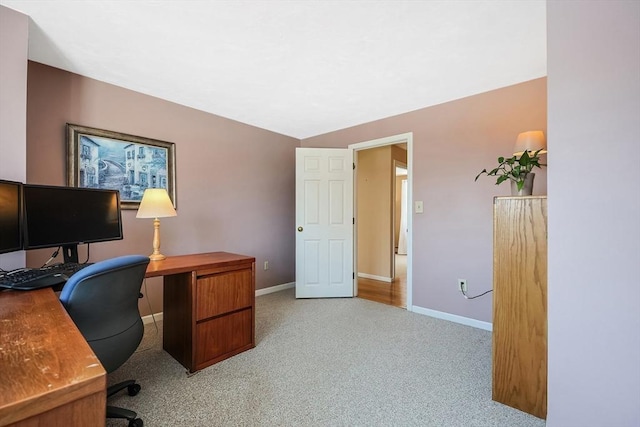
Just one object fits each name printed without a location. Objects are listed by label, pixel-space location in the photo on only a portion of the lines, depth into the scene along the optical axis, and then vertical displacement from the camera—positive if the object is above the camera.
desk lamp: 2.00 +0.03
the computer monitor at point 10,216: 1.34 -0.02
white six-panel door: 3.64 -0.10
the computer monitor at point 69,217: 1.50 -0.03
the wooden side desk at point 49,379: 0.46 -0.32
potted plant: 1.67 +0.20
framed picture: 2.32 +0.45
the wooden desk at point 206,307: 1.89 -0.70
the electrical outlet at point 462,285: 2.77 -0.74
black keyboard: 1.21 -0.31
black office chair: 1.12 -0.43
